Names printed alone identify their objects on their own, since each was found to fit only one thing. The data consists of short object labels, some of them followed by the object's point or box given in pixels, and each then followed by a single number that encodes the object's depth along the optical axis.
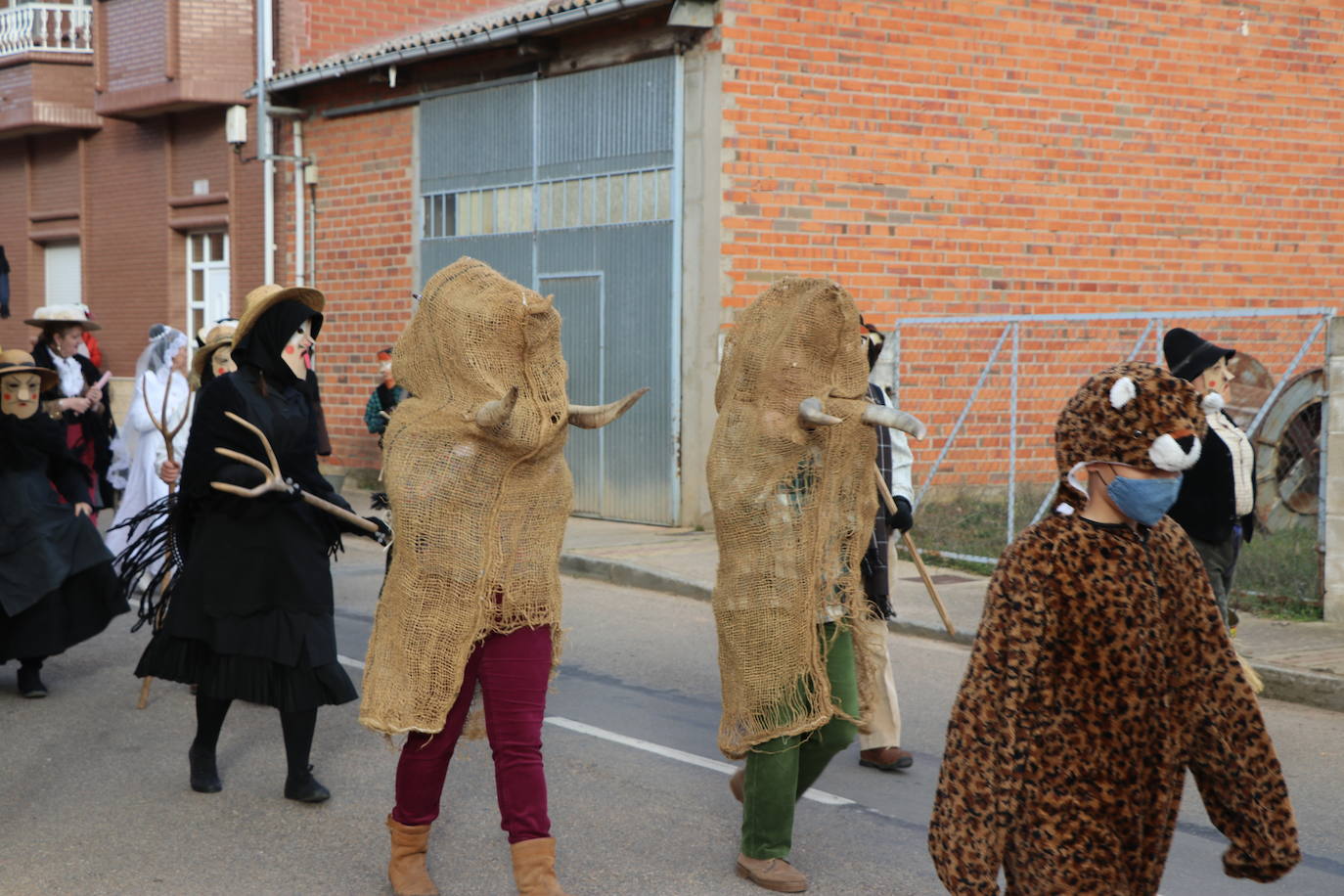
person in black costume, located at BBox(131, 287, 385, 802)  5.45
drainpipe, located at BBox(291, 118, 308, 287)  17.45
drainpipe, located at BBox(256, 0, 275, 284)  17.25
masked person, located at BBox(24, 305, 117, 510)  10.23
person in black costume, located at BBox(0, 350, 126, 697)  7.32
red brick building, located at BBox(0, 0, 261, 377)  18.53
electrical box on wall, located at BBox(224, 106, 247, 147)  18.03
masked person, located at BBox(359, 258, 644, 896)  4.37
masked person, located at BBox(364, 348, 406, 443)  14.60
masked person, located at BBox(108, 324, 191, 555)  9.69
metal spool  11.59
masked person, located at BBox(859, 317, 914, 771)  5.54
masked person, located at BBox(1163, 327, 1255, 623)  6.50
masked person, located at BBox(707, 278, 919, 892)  4.64
